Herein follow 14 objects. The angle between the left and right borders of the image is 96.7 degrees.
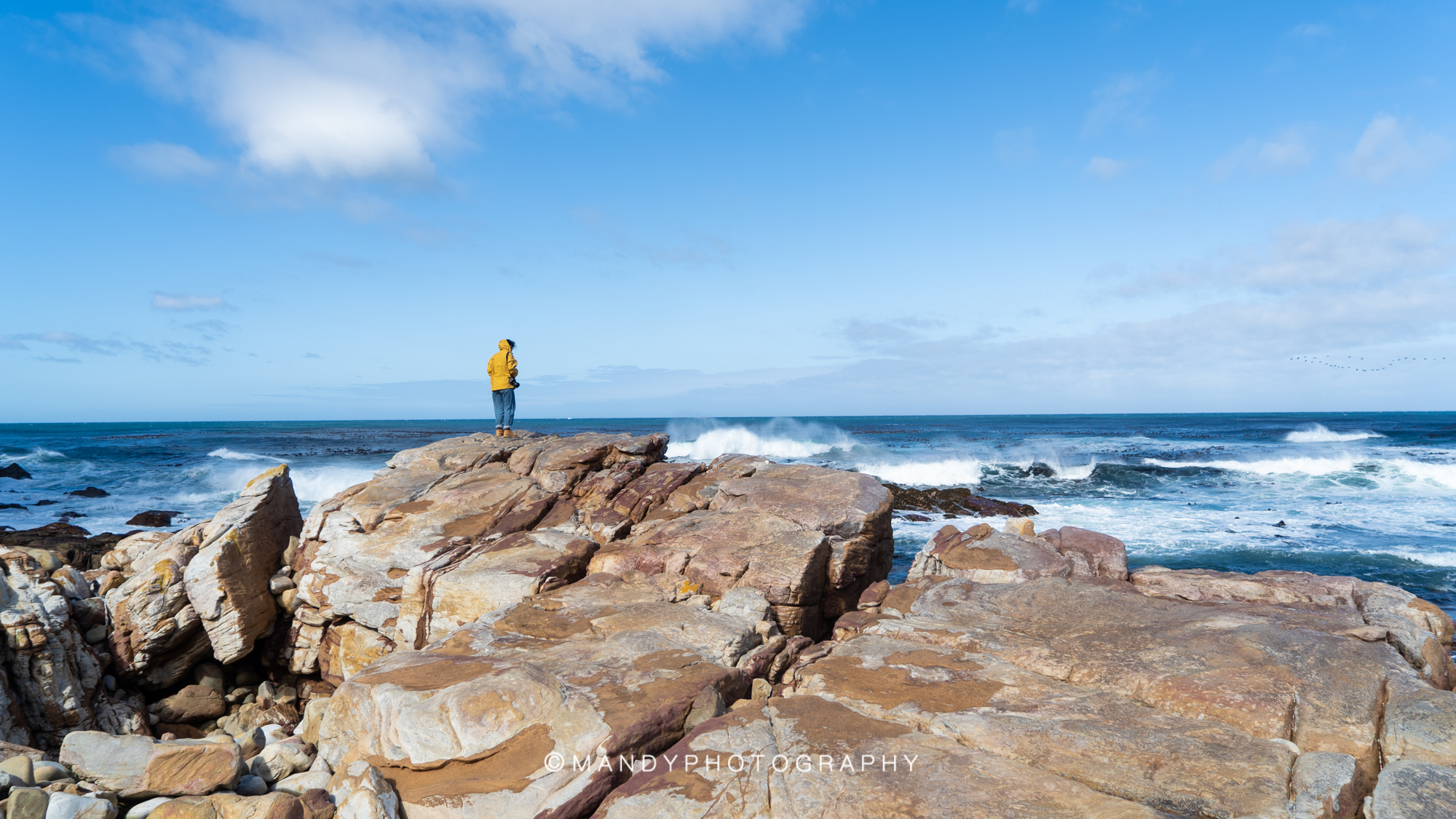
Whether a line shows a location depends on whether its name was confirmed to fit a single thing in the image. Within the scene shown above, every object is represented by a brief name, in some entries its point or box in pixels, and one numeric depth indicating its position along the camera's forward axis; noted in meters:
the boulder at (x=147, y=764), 5.88
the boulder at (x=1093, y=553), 10.17
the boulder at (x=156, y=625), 10.11
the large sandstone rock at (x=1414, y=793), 4.28
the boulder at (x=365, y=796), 5.12
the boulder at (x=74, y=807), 5.38
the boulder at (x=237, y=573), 10.62
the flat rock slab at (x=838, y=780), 4.59
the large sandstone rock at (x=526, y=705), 5.21
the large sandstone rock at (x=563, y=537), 9.55
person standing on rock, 16.00
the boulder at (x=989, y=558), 9.91
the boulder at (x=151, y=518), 22.38
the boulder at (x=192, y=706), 10.27
